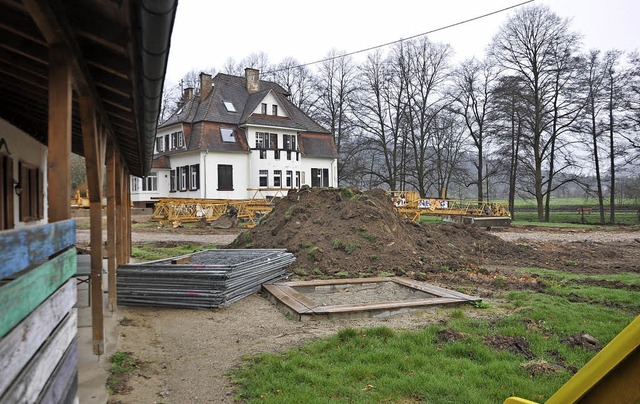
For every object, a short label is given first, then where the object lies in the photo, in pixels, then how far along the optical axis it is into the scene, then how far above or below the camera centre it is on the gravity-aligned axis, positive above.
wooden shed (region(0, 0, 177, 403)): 1.91 +0.82
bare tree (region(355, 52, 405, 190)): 46.56 +7.96
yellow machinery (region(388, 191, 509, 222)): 28.06 -0.70
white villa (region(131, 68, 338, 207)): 37.81 +4.22
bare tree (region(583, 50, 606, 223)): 35.06 +7.16
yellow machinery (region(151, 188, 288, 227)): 28.70 -0.58
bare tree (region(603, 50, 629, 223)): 35.06 +7.17
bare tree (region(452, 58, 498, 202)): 41.88 +8.07
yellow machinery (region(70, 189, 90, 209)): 32.49 -0.07
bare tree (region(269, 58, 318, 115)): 53.22 +12.50
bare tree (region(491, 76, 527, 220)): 35.97 +5.66
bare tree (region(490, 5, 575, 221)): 35.50 +9.61
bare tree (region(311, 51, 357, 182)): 50.41 +9.38
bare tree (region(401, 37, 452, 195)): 45.06 +9.71
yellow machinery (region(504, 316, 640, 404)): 1.13 -0.43
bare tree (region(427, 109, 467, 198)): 45.53 +4.74
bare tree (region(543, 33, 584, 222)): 34.88 +7.06
